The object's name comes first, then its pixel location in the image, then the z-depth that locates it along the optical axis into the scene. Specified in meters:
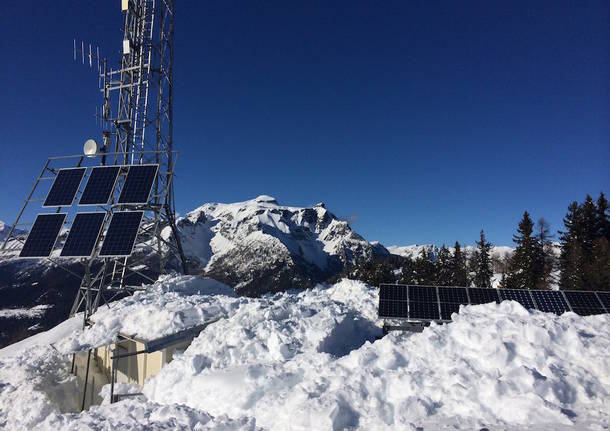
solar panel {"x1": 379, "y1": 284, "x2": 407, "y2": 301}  14.92
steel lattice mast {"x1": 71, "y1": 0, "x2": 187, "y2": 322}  22.58
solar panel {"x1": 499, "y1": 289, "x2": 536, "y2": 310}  13.72
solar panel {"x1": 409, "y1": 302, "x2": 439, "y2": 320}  13.49
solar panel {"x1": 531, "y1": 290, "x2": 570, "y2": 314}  13.35
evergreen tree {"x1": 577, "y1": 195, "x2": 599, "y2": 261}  44.70
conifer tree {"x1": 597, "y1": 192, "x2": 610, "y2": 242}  44.19
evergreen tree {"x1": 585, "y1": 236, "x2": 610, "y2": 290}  34.50
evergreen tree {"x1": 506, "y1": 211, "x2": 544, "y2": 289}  42.34
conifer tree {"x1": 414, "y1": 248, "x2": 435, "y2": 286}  52.62
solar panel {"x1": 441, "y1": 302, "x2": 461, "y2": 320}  13.47
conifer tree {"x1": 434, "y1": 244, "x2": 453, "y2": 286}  52.69
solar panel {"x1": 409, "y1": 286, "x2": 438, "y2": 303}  14.60
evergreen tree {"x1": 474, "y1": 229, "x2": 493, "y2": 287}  54.12
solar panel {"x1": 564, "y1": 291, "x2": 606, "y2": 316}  12.92
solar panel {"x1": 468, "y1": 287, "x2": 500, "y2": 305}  14.18
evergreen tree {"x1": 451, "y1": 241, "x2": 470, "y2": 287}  53.84
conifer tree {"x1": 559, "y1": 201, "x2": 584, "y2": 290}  38.13
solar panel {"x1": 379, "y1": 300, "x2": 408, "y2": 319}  13.80
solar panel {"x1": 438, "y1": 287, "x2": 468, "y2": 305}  14.25
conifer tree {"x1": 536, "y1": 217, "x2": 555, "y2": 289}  43.45
